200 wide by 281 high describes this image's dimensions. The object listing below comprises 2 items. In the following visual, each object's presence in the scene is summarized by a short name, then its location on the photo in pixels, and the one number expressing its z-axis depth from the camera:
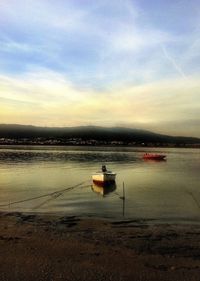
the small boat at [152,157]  75.47
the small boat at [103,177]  26.31
